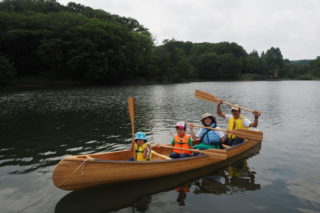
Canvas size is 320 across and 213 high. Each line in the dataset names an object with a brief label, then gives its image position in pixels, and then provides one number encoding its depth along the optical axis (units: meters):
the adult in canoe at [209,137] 9.70
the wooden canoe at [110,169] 6.44
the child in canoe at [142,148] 7.75
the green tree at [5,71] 44.64
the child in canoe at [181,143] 8.79
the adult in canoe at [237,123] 10.94
